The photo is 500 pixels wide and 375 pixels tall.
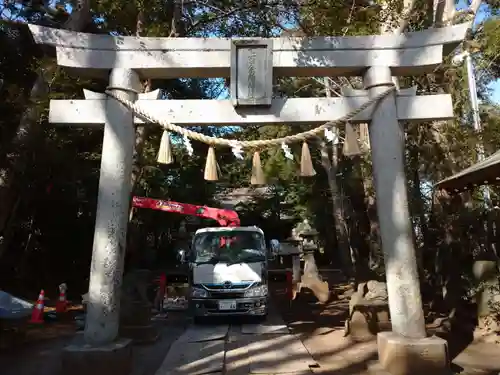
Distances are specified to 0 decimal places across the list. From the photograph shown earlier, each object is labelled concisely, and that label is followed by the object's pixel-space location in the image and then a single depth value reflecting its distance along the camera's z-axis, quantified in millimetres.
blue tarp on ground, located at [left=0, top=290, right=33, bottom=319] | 7676
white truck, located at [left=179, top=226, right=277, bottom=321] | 10133
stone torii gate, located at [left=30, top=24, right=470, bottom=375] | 6484
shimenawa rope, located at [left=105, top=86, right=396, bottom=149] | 6551
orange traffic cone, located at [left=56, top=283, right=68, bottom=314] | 12084
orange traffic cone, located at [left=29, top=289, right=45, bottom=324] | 10820
